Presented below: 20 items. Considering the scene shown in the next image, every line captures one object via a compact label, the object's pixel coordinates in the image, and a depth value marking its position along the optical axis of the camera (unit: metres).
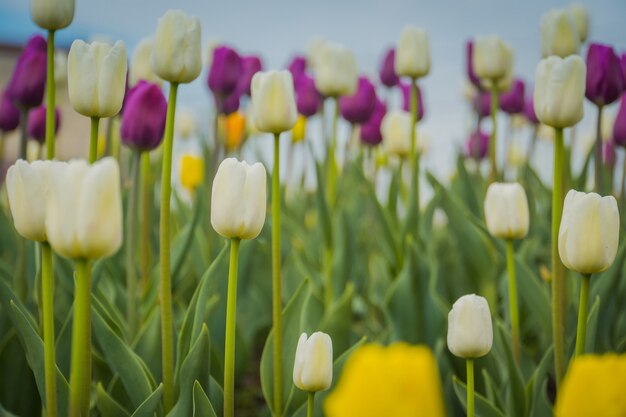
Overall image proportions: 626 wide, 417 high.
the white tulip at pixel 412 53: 1.84
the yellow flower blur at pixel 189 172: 2.60
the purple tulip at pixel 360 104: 2.11
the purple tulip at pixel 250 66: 1.97
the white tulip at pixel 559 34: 1.70
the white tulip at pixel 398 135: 2.10
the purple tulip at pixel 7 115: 1.86
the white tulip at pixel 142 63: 1.90
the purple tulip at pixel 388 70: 2.39
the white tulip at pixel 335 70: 1.89
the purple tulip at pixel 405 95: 2.52
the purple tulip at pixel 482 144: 2.76
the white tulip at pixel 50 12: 1.48
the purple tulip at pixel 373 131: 2.29
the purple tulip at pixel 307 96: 2.20
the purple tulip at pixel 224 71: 1.84
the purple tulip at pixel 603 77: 1.67
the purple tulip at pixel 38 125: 1.89
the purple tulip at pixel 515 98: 2.54
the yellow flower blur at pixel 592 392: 1.19
